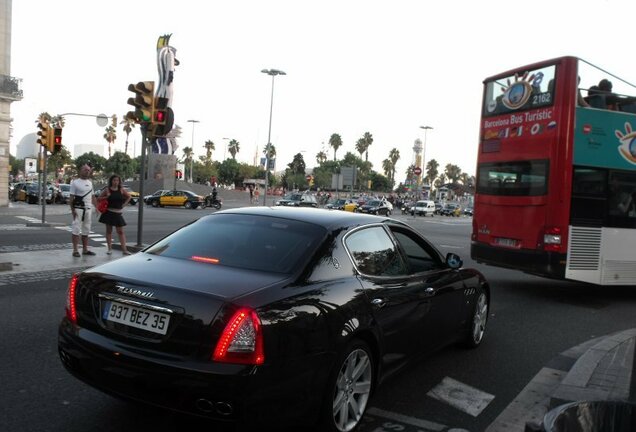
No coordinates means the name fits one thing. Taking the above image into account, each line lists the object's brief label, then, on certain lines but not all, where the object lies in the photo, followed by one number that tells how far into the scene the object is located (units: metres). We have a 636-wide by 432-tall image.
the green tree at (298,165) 145.62
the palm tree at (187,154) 127.97
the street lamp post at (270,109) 39.91
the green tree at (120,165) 96.06
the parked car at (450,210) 65.25
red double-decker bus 8.62
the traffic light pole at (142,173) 12.00
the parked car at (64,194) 38.97
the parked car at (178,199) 41.72
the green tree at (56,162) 83.31
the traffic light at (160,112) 12.08
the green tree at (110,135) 101.50
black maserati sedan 2.91
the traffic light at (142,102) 11.99
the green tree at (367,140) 127.31
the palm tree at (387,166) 146.50
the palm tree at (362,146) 128.25
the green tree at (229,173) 122.94
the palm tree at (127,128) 97.12
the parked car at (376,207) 45.84
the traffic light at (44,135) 18.70
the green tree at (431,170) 146.23
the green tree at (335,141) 133.38
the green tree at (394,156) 143.12
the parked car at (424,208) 57.65
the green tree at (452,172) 174.62
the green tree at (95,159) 108.97
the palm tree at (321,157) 143.62
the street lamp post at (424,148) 60.84
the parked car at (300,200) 40.31
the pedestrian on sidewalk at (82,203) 10.71
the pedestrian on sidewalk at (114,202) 11.06
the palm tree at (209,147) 132.38
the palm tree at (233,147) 140.38
